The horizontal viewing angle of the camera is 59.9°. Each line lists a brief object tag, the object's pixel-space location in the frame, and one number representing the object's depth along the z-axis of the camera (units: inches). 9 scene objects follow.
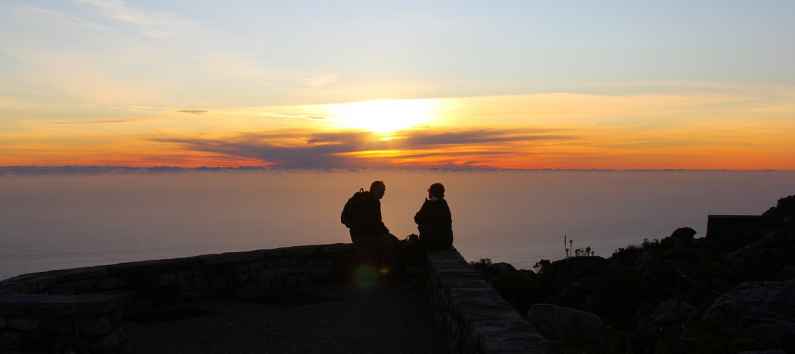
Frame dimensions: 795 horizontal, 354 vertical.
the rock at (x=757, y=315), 281.0
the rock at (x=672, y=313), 380.2
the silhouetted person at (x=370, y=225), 438.6
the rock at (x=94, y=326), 223.9
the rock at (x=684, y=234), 827.4
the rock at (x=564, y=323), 305.1
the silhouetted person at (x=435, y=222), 400.8
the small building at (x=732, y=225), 786.8
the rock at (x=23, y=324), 223.1
